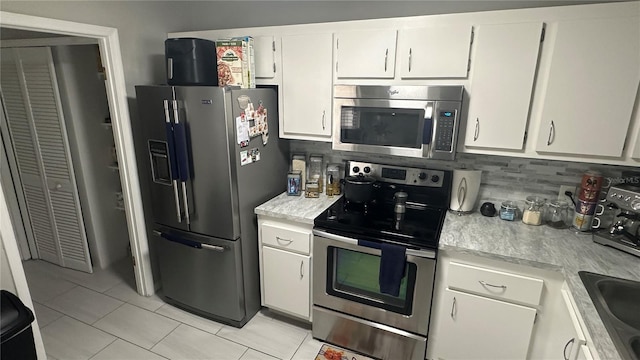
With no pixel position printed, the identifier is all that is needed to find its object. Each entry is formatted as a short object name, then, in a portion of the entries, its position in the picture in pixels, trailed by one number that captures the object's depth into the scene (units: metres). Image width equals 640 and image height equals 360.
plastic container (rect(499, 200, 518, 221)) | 2.01
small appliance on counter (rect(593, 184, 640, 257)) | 1.60
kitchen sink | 1.25
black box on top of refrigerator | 2.12
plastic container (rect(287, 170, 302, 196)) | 2.43
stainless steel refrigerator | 2.00
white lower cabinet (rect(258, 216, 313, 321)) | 2.13
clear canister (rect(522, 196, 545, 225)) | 1.95
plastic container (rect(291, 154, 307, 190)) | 2.54
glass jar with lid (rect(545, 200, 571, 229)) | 1.94
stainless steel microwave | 1.81
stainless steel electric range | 1.79
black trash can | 1.43
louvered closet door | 2.66
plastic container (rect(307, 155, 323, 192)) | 2.55
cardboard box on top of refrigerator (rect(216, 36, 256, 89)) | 2.12
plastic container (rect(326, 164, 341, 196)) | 2.44
